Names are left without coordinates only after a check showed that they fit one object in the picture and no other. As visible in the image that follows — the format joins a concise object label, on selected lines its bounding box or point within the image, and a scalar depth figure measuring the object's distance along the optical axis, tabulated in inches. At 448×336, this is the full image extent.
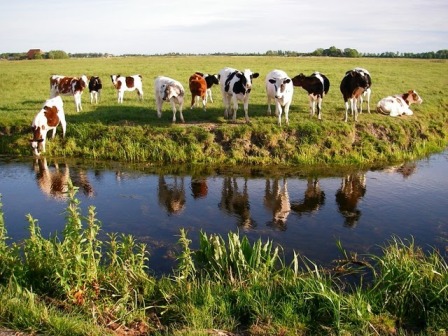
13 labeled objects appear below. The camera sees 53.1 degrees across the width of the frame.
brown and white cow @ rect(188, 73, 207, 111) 676.1
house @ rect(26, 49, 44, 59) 3243.6
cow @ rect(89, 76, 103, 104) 797.9
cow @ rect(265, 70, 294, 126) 600.1
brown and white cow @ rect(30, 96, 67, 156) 580.7
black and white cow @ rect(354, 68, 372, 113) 643.2
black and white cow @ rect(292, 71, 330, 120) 634.2
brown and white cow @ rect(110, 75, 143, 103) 812.0
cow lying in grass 699.4
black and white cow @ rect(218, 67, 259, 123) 621.0
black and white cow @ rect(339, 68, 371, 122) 629.9
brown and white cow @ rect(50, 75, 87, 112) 727.1
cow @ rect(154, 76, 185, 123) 626.2
